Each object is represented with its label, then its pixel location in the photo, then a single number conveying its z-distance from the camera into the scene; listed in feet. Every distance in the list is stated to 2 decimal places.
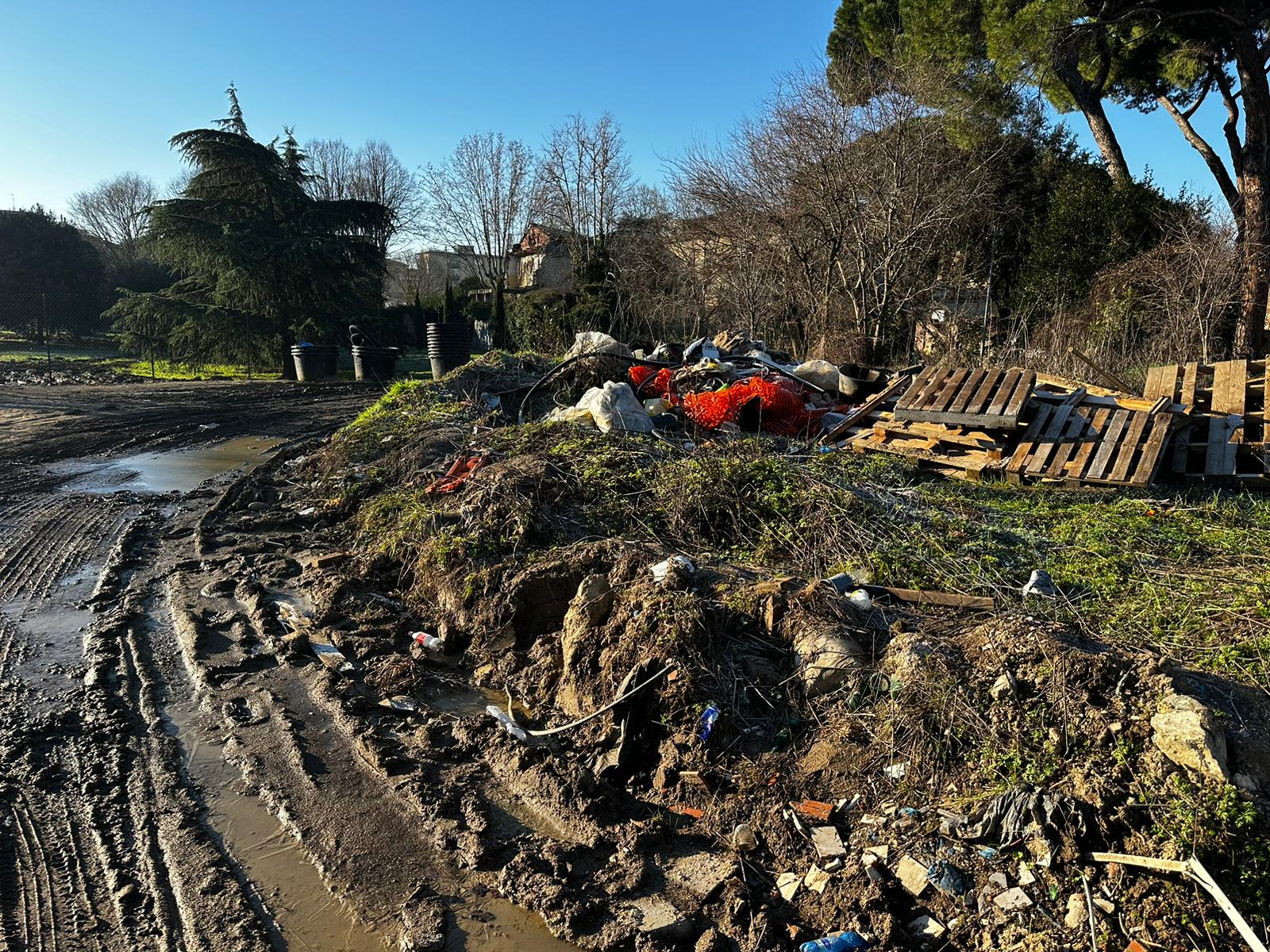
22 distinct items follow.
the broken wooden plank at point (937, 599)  13.57
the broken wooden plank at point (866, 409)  27.40
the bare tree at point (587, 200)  89.04
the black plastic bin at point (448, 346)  52.85
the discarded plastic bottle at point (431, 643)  15.88
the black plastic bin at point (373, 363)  64.85
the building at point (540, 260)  122.62
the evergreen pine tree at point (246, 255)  68.74
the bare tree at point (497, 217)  120.67
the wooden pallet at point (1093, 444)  22.20
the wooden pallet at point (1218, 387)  25.53
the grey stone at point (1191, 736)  8.91
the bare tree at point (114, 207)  157.48
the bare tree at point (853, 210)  46.47
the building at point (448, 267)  126.82
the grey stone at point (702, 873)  9.60
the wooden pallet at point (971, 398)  24.58
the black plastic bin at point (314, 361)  65.31
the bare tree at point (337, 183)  143.23
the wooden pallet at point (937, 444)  24.00
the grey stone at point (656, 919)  8.85
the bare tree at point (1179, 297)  39.34
